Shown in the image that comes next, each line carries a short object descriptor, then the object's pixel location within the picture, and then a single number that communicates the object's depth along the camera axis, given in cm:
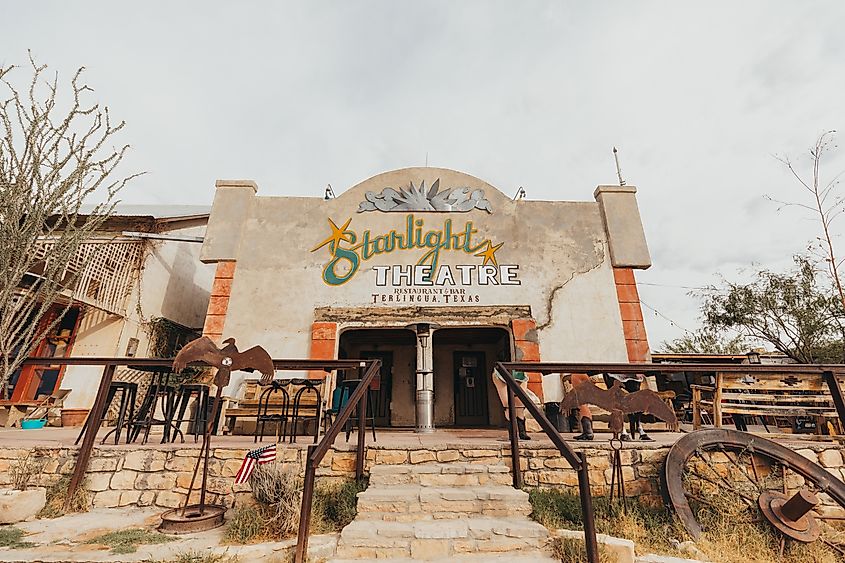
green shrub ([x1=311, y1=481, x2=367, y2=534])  354
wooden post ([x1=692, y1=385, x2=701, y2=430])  559
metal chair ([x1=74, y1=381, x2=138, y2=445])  488
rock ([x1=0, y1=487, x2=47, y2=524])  353
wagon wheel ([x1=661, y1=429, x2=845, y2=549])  373
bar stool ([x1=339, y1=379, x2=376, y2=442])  605
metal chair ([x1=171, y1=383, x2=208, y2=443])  538
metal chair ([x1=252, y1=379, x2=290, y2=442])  507
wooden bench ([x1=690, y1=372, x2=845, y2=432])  509
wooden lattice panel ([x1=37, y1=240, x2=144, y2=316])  911
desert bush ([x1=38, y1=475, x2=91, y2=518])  386
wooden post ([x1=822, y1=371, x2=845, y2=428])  441
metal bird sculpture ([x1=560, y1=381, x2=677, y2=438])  417
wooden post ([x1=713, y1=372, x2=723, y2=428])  507
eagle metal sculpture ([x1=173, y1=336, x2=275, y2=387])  377
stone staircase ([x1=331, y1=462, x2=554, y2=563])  303
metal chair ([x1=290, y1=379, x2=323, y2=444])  489
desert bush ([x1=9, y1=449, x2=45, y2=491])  410
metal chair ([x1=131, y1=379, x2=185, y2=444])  497
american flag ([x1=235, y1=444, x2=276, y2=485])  358
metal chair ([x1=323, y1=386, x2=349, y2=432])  627
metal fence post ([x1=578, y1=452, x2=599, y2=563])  272
